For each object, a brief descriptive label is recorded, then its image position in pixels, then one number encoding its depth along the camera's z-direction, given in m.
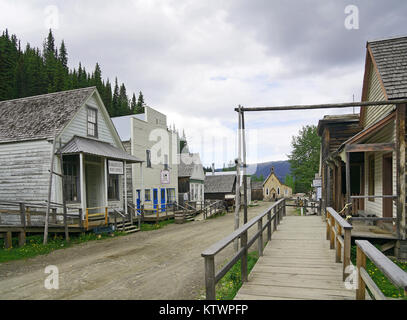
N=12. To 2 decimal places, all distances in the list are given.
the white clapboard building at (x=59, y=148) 14.59
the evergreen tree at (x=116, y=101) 69.19
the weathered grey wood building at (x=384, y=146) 9.02
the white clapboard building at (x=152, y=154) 22.77
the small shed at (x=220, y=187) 43.59
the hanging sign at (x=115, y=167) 16.84
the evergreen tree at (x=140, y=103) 78.80
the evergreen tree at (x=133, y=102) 92.62
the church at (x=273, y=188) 72.94
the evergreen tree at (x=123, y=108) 71.00
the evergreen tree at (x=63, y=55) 89.75
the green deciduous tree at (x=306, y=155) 52.31
